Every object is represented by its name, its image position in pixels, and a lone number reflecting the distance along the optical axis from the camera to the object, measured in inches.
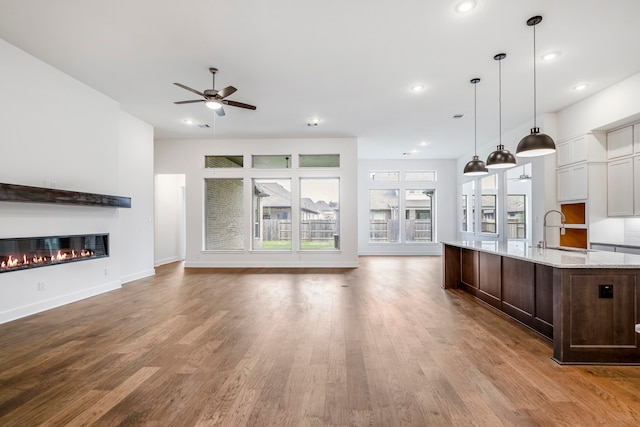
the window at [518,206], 313.7
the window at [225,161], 323.9
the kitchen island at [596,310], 103.0
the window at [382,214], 428.5
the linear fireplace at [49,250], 150.9
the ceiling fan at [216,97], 168.9
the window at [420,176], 429.1
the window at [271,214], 323.3
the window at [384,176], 428.5
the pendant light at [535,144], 136.8
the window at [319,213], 321.7
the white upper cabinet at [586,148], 215.0
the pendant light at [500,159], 166.2
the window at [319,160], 319.9
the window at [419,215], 427.8
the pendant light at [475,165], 189.3
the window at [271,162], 322.0
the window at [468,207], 377.3
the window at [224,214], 323.9
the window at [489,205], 339.9
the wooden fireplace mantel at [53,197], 142.0
